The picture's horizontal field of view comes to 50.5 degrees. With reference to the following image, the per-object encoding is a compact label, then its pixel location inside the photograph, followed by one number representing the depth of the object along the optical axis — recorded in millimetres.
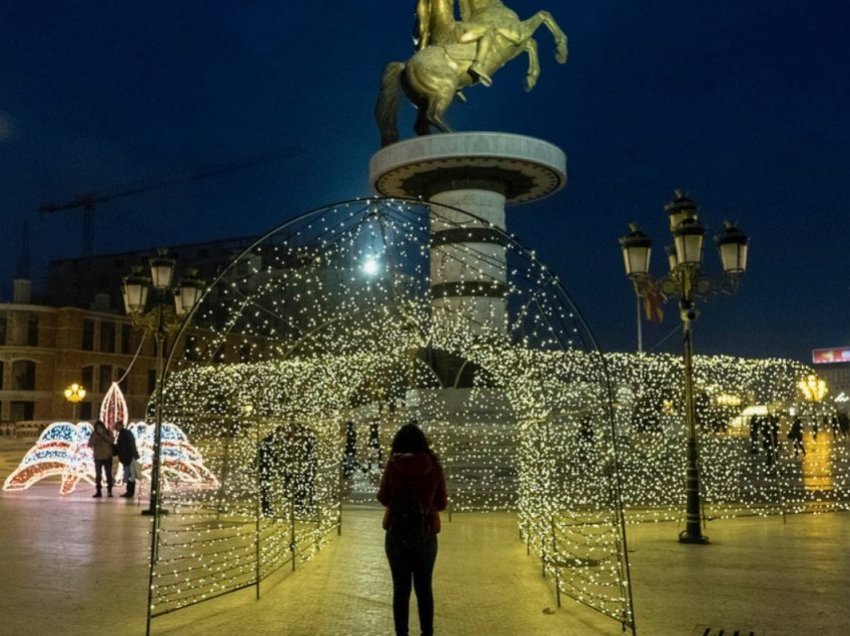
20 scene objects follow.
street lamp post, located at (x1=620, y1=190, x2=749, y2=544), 11344
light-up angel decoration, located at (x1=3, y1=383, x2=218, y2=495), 18281
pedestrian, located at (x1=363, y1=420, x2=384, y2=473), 19370
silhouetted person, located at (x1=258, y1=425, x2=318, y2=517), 12805
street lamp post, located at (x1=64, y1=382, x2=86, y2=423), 41594
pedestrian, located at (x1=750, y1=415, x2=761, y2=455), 23841
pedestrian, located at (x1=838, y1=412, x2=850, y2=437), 34725
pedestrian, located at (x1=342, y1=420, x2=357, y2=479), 18031
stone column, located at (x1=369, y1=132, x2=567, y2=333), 24594
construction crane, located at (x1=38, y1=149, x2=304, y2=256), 112500
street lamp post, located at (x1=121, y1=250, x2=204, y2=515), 14891
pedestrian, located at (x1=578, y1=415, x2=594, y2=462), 15442
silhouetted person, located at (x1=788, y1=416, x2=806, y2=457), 25156
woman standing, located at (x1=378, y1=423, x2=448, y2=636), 5871
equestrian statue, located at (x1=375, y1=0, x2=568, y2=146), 26547
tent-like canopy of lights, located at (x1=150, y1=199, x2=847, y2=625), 9438
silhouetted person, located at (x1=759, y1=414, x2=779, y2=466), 20808
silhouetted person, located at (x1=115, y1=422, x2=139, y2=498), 17297
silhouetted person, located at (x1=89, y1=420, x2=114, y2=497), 17141
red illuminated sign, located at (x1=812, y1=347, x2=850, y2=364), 125500
